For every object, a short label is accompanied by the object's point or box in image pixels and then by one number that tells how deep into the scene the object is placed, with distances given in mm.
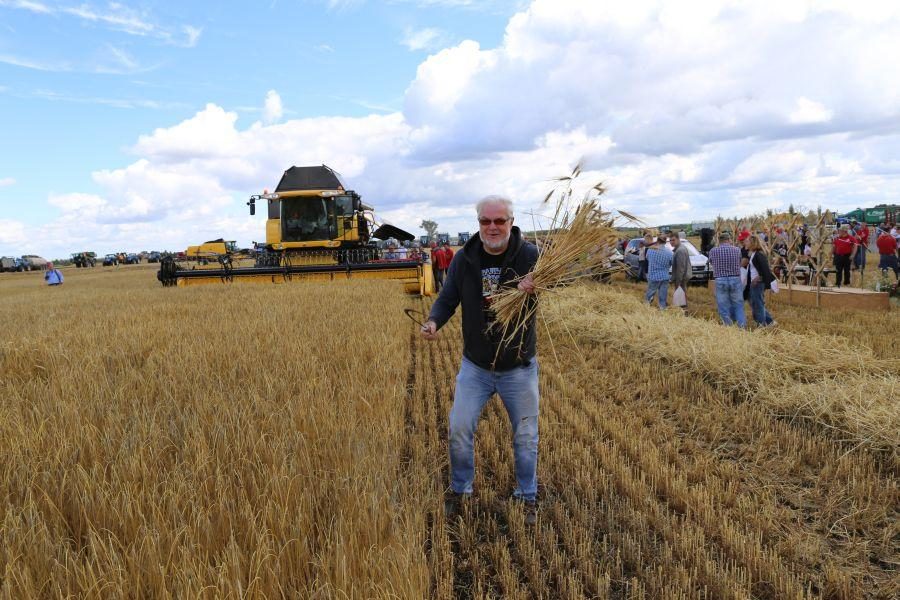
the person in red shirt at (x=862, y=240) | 16562
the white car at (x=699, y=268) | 16422
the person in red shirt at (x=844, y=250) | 14398
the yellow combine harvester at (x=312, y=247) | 15438
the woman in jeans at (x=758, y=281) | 8969
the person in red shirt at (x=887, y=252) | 14031
